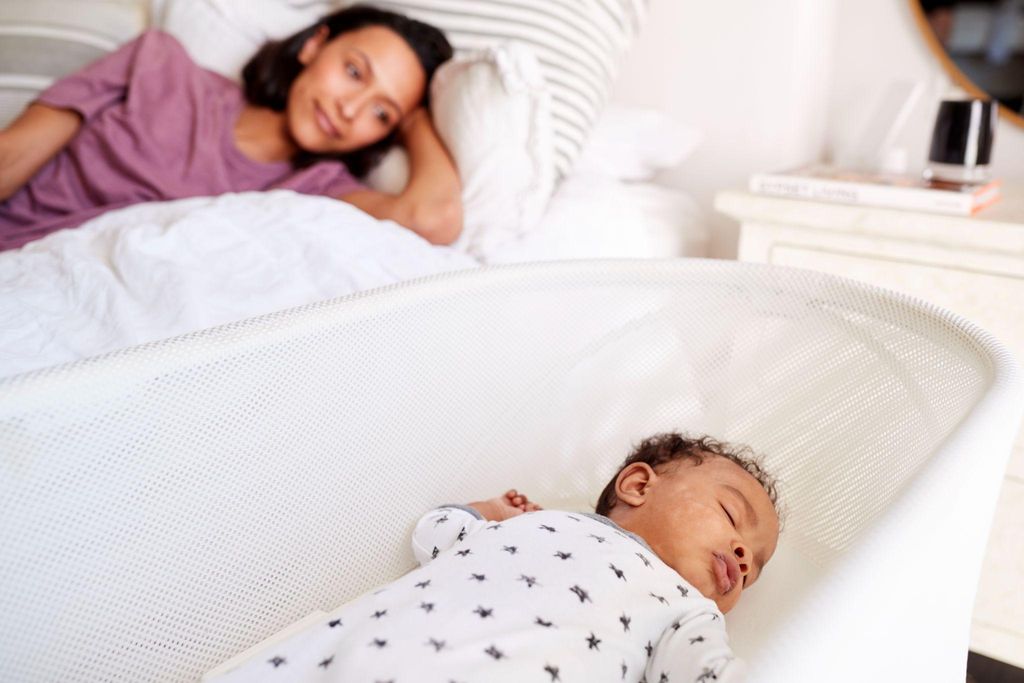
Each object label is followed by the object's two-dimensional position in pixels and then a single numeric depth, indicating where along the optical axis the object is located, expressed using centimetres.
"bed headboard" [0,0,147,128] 122
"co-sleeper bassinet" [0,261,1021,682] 48
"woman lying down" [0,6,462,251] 111
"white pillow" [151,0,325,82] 129
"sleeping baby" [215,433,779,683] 51
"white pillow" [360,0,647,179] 122
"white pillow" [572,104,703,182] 136
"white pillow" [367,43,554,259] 110
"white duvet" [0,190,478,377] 71
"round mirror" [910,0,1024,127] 120
